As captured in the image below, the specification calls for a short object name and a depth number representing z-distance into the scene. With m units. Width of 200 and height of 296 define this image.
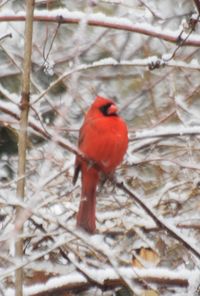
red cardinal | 7.18
